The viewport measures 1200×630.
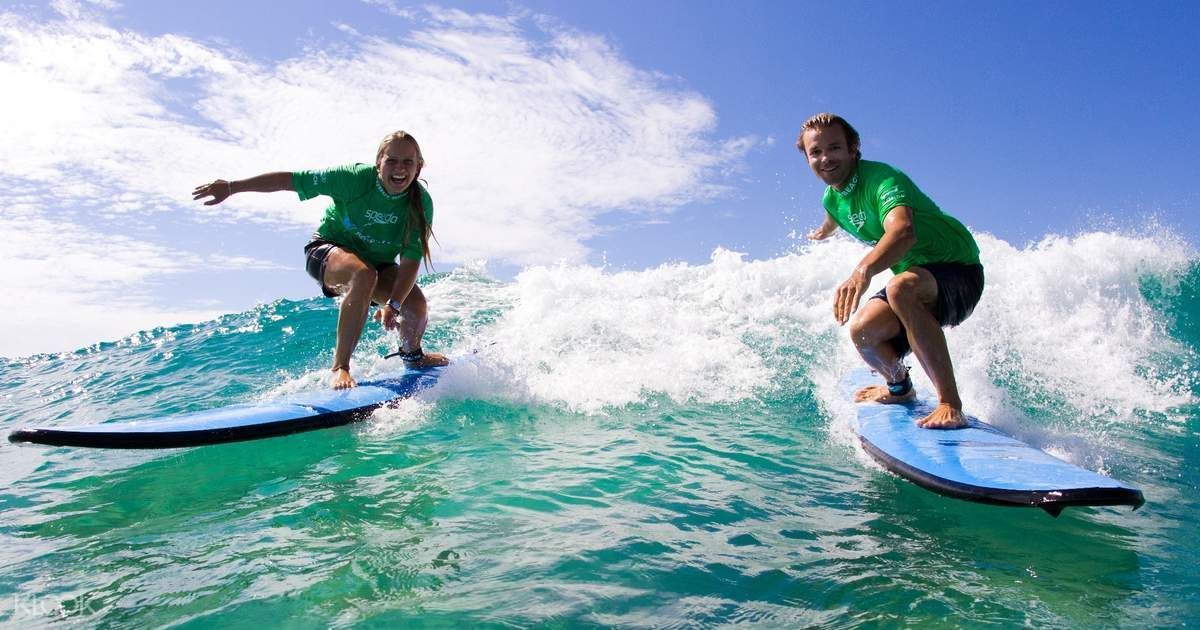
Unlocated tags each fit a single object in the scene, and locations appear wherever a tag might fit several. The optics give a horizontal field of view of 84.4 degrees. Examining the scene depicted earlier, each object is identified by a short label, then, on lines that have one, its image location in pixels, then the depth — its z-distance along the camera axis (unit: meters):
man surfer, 3.72
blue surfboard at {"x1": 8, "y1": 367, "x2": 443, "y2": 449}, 3.53
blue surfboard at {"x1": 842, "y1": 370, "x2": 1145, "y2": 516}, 2.51
